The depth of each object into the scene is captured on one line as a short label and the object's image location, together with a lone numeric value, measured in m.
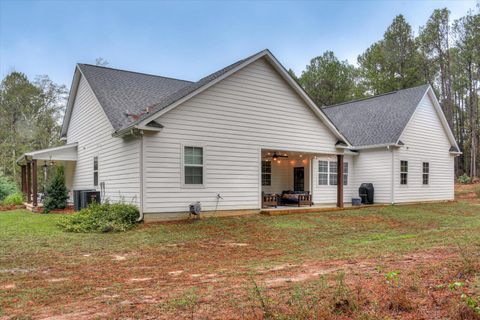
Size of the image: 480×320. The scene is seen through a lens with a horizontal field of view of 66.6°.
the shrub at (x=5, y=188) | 22.88
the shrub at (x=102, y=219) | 10.43
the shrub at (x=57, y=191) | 15.70
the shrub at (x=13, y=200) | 19.82
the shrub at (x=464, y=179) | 31.69
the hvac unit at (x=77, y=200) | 14.52
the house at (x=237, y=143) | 12.02
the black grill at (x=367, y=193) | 19.16
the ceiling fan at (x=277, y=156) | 17.65
